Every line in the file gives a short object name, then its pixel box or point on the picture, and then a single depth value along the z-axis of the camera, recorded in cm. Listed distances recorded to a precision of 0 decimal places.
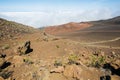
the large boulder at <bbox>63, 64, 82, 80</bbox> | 309
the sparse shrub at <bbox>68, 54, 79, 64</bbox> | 383
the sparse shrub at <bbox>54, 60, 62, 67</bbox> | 367
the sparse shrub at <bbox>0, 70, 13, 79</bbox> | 339
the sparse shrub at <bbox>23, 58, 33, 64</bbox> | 391
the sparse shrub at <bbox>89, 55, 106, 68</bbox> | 397
